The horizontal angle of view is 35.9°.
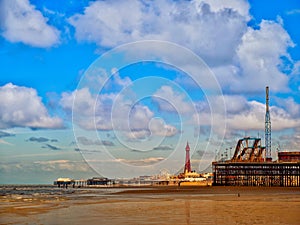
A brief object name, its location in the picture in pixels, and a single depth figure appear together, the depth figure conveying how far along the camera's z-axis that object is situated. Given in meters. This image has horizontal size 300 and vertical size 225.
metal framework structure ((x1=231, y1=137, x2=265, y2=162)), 140.62
